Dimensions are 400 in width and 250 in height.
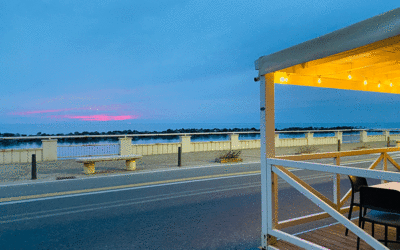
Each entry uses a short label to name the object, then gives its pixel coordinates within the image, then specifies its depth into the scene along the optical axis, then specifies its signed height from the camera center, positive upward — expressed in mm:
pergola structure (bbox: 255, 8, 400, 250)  3186 +981
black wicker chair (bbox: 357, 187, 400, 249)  3678 -927
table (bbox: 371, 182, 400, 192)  4848 -926
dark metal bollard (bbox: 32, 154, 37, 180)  10255 -1227
